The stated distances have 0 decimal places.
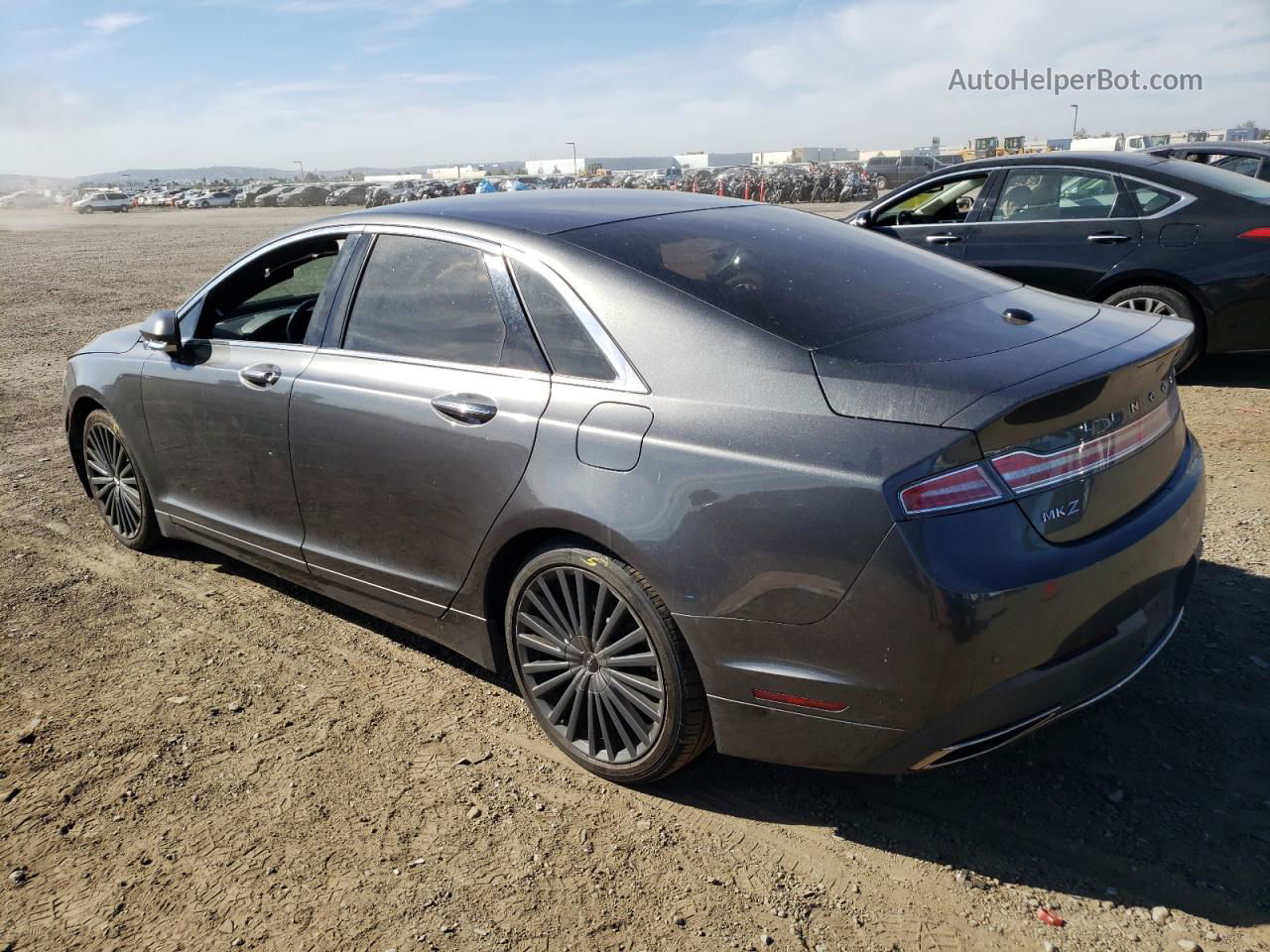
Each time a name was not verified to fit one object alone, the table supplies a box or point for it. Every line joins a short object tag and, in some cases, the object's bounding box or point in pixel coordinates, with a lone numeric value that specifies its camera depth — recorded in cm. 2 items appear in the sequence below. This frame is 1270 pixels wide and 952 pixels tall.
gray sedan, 233
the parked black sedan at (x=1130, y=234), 655
